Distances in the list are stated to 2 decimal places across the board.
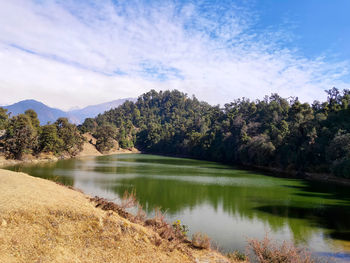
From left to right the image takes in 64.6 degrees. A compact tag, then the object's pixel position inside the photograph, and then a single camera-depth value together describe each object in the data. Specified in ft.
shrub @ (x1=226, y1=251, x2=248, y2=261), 33.89
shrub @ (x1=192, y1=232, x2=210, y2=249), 34.83
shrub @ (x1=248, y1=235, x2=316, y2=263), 29.50
